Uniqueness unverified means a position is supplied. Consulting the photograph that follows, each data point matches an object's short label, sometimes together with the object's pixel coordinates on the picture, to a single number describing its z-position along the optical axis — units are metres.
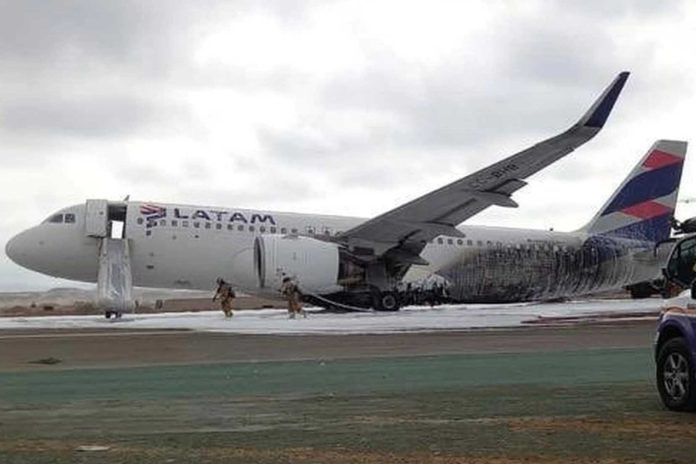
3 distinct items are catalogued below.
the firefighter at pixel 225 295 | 29.95
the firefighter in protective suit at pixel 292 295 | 30.19
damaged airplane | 31.44
